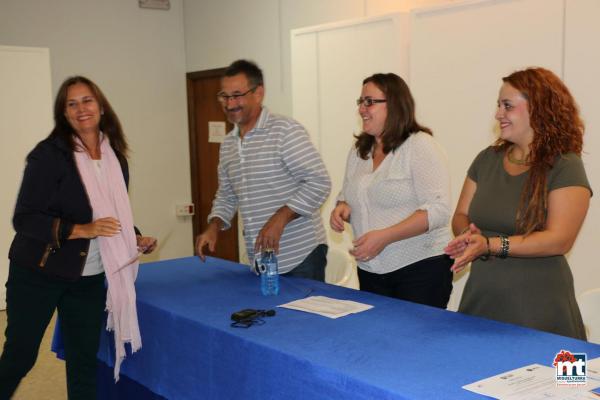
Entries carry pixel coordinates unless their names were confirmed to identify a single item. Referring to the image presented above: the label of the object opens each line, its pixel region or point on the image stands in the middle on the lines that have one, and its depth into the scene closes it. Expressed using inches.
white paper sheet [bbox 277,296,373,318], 81.3
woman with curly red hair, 74.6
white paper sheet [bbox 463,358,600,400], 53.6
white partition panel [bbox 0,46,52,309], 192.4
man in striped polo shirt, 103.3
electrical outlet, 262.1
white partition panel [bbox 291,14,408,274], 148.1
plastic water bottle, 93.8
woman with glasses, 92.0
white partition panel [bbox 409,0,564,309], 120.9
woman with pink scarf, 92.8
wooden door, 250.4
